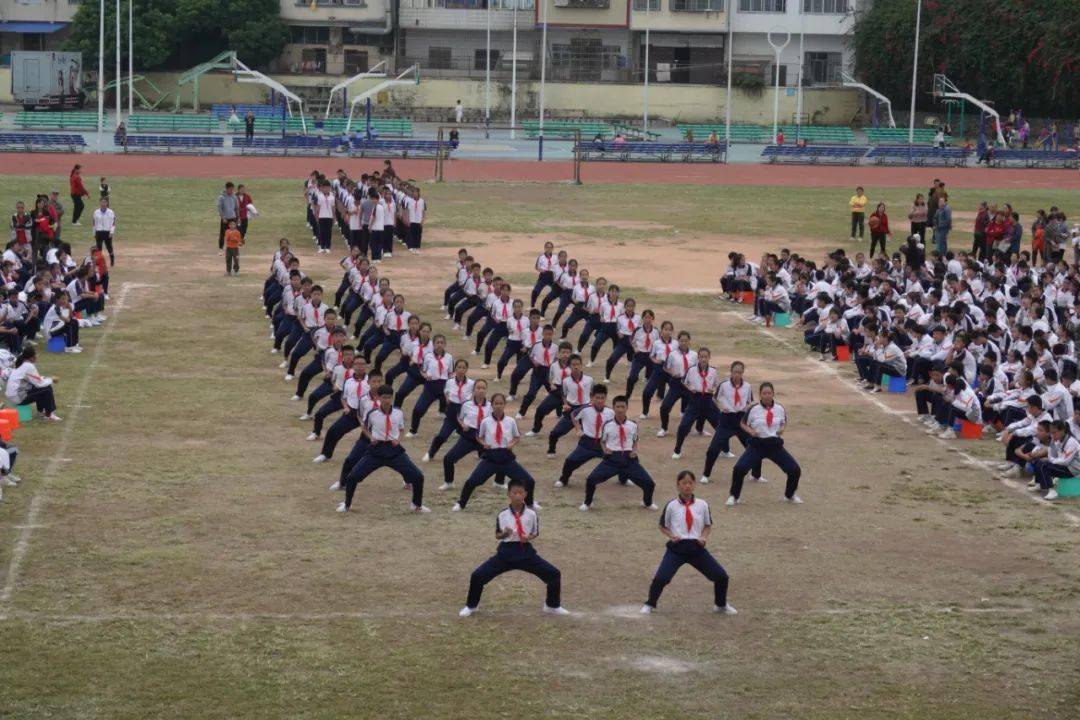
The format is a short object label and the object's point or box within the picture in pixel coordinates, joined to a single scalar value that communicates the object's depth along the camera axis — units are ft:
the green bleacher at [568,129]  263.90
